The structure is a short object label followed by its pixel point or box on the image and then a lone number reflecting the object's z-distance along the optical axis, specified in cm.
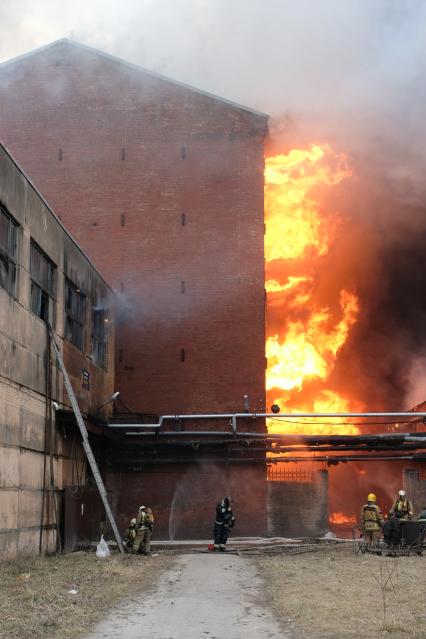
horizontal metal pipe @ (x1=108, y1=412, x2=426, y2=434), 2466
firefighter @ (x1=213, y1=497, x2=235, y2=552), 2078
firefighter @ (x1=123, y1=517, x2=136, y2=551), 1919
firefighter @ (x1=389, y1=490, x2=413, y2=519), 1889
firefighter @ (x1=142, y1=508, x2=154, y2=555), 1921
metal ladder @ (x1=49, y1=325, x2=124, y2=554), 1856
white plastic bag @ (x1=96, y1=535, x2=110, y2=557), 1750
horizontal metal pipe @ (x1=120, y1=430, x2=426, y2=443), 2453
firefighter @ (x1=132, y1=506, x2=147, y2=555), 1909
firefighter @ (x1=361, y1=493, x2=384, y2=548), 1842
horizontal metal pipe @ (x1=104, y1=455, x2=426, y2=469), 2562
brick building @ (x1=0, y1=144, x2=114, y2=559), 1575
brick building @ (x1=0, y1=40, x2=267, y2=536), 2630
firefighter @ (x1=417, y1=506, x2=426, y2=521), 1830
